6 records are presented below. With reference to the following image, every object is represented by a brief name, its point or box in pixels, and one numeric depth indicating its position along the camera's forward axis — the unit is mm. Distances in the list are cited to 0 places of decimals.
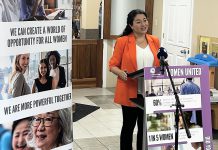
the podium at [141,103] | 2670
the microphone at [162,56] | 2585
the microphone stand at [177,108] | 2495
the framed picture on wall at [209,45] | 5707
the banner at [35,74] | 1718
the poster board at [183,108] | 2604
